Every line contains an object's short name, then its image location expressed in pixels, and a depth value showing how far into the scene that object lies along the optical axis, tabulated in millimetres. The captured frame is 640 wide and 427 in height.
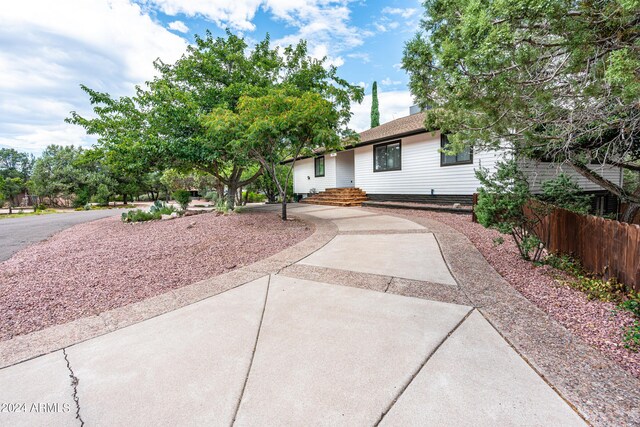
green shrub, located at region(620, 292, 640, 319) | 2370
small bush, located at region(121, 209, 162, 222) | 9438
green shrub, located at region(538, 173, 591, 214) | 3841
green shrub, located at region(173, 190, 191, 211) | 12586
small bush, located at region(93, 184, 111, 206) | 25016
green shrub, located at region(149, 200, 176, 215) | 10753
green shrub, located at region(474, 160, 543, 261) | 3672
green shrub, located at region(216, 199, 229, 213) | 10098
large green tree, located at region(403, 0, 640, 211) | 2031
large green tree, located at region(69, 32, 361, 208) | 8086
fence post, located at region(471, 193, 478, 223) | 7009
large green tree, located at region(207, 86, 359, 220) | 6453
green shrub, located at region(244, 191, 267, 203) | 21797
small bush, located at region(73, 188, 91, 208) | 24391
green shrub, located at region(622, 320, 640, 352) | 1944
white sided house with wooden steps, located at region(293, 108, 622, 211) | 9250
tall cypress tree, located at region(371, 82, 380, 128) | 21938
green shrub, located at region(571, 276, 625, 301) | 2775
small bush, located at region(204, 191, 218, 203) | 17584
